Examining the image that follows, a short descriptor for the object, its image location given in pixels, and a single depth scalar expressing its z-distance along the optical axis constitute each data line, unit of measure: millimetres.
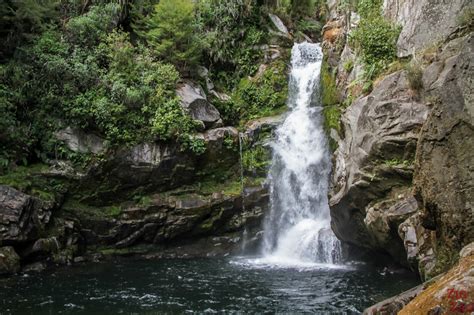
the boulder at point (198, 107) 18766
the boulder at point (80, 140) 17312
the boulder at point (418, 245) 9195
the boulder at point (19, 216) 14617
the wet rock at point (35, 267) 14916
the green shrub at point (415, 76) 11852
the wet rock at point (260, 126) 19714
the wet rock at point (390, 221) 11797
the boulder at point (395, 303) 7410
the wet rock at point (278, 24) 24191
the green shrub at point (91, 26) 19547
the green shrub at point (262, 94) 21203
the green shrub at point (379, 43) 15258
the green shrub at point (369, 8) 17166
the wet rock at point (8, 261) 14102
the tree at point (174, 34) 20266
